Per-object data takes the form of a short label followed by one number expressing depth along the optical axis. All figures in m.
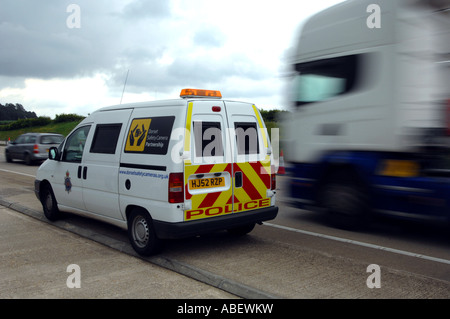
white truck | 6.02
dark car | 20.00
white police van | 5.23
